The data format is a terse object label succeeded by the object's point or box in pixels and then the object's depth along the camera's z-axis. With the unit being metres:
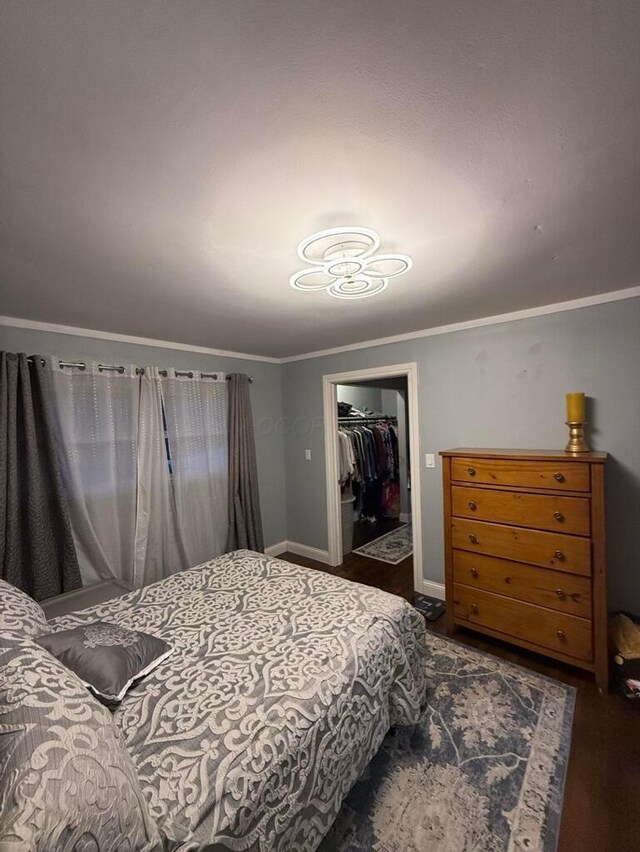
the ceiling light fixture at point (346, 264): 1.24
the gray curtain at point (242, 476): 3.33
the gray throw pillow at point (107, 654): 1.15
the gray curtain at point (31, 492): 2.08
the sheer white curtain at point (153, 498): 2.74
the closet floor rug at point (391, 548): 3.82
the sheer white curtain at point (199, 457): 3.00
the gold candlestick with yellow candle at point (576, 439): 2.06
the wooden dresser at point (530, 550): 1.89
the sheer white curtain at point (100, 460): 2.40
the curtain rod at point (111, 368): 2.42
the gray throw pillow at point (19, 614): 1.18
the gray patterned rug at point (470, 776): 1.25
